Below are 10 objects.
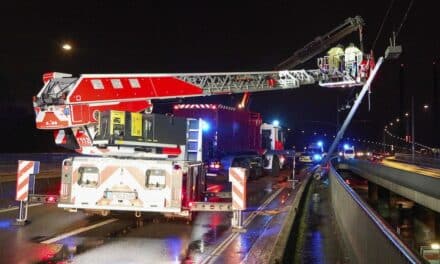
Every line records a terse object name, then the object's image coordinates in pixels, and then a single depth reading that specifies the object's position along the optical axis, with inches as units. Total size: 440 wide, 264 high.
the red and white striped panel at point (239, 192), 452.1
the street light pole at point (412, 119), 2316.7
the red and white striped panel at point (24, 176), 467.8
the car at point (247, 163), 986.5
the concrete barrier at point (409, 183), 692.1
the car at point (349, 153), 2856.3
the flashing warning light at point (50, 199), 456.2
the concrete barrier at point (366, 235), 204.2
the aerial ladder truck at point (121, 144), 438.6
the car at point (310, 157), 2138.5
